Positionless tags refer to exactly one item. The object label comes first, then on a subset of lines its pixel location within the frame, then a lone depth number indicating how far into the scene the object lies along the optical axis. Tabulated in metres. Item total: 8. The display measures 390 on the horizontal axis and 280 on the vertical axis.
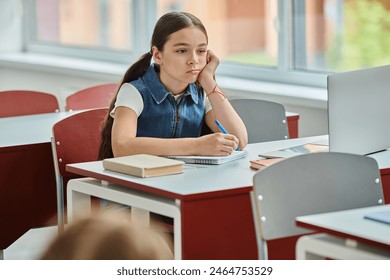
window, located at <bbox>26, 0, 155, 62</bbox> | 8.54
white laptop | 3.77
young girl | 4.45
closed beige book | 3.77
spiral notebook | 4.06
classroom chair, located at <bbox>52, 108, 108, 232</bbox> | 4.86
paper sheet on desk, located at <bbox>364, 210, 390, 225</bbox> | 2.81
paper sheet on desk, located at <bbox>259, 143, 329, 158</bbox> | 4.13
